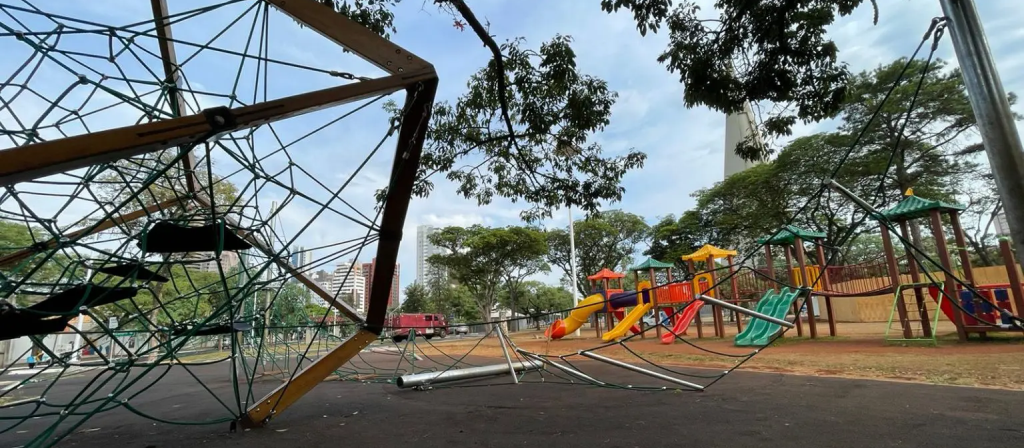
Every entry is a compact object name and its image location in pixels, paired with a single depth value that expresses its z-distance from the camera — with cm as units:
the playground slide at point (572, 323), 1525
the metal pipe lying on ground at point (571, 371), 567
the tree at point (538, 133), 537
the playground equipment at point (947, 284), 997
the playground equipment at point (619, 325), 1470
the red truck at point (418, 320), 3541
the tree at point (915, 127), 1723
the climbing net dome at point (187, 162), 187
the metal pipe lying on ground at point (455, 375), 633
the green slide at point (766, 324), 1239
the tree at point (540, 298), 4766
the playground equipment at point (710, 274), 1553
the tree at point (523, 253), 2705
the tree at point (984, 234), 2033
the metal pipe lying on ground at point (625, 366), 476
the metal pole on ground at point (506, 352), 635
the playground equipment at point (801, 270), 1291
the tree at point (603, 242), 3091
